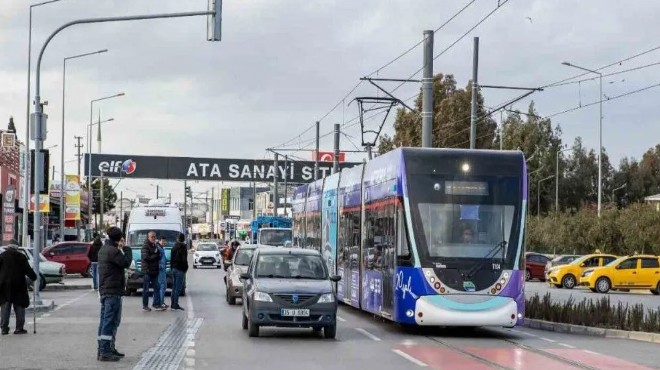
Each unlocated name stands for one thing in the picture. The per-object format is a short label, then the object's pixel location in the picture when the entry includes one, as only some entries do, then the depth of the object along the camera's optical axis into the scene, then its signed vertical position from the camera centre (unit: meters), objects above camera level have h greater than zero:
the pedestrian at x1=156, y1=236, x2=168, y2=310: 27.78 -1.38
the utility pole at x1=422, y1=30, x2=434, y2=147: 30.75 +3.50
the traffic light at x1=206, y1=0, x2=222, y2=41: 22.41 +3.84
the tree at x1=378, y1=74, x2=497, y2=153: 80.94 +7.33
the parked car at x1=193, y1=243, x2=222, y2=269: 69.25 -2.17
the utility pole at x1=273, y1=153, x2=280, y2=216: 76.12 +2.45
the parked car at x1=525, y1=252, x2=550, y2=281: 59.03 -2.18
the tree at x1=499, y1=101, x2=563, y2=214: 102.31 +6.96
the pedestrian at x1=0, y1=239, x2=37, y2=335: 20.80 -1.17
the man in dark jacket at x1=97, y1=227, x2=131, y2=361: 16.22 -0.99
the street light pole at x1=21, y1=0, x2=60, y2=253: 32.19 +1.87
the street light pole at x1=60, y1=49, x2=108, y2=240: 60.04 +1.06
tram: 20.98 -0.28
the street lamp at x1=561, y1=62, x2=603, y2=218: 63.89 +2.67
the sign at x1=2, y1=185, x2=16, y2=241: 40.75 +0.42
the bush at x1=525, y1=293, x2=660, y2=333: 22.72 -1.88
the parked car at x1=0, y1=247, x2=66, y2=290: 39.73 -1.79
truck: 53.84 -0.70
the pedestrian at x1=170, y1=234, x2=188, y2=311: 28.28 -1.09
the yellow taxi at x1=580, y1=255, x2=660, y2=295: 45.78 -2.00
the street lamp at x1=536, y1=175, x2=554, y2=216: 102.07 +2.75
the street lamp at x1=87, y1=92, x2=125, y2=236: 69.42 +4.13
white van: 34.25 -0.22
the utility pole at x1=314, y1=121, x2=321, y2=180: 66.19 +4.58
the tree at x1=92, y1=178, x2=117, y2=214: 125.21 +2.73
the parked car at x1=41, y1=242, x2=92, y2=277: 50.50 -1.59
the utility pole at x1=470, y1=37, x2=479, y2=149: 34.66 +4.23
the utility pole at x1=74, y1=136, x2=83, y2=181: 80.69 +5.52
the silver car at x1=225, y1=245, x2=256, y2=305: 30.31 -1.31
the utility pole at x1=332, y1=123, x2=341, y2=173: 54.19 +3.59
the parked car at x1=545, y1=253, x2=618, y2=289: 49.97 -1.97
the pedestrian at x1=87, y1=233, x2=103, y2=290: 37.94 -1.22
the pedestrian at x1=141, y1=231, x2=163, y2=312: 27.58 -1.09
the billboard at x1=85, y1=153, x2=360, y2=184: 85.75 +4.02
